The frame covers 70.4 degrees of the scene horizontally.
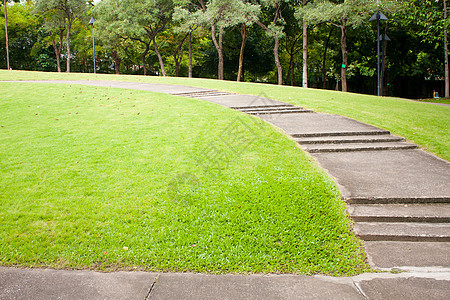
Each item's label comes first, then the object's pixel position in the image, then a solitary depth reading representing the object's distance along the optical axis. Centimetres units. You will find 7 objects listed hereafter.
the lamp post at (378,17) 1888
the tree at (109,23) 3331
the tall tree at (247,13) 2592
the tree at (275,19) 2756
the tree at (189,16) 2838
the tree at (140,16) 3200
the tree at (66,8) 3564
